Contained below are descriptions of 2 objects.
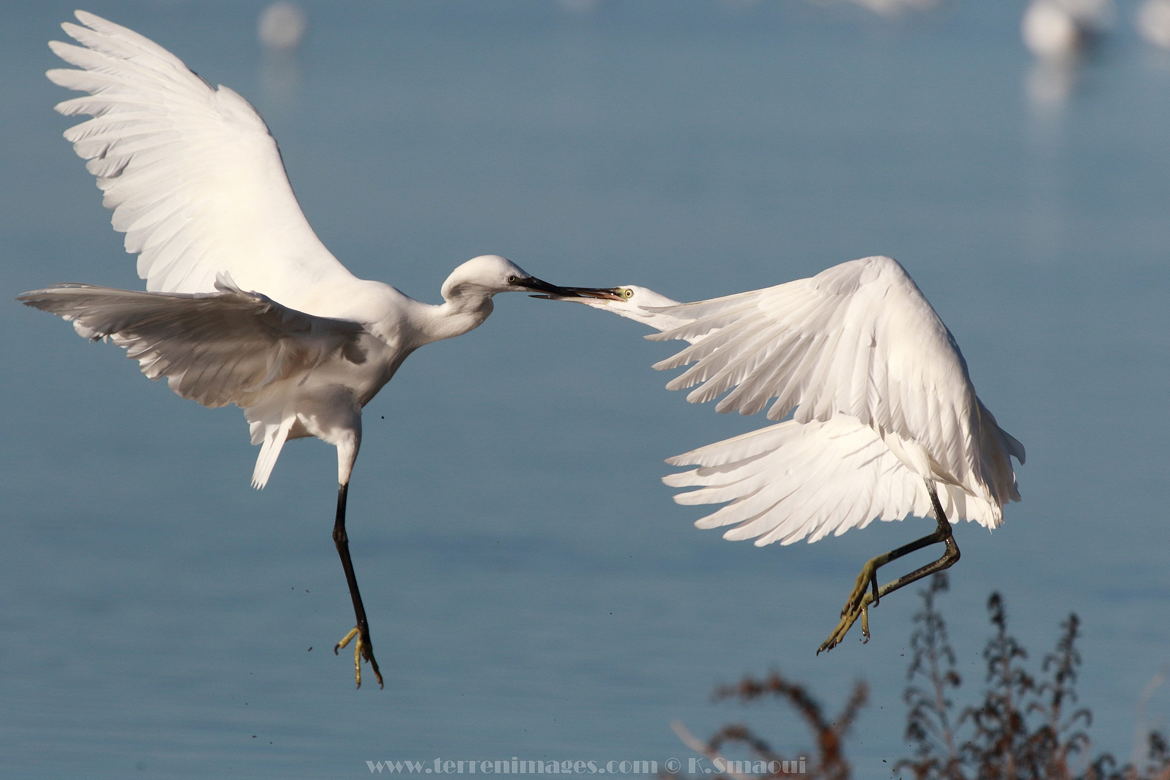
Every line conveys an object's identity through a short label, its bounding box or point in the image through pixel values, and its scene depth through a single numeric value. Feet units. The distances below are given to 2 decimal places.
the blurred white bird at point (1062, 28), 215.51
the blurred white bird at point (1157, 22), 225.15
